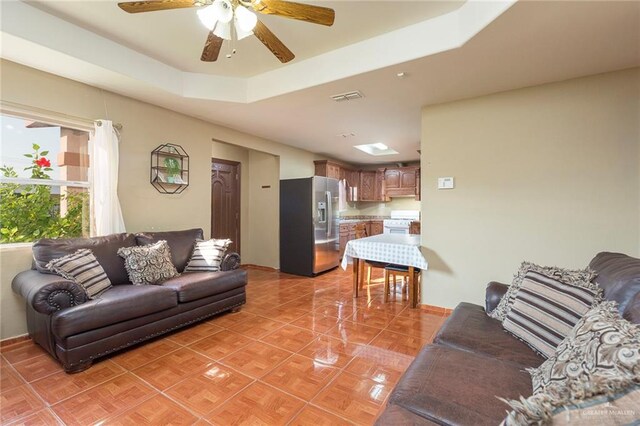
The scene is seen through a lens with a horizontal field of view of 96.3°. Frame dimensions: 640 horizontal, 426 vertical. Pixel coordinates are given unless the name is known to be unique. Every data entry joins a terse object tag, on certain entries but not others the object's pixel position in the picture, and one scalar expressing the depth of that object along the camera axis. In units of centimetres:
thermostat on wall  326
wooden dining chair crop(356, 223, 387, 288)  366
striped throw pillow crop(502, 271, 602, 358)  139
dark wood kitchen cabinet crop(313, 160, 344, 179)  619
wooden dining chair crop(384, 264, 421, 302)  344
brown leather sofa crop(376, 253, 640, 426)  103
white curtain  291
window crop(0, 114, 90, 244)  251
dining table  332
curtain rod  307
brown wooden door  512
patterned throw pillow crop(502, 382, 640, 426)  64
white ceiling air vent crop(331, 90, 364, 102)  302
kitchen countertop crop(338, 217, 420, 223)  631
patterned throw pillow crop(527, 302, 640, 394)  75
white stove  662
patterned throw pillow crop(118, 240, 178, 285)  270
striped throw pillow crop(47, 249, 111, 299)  225
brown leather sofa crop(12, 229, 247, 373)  200
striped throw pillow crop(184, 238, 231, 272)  321
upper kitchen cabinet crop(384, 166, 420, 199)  699
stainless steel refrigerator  489
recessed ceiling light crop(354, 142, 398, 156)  632
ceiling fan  159
